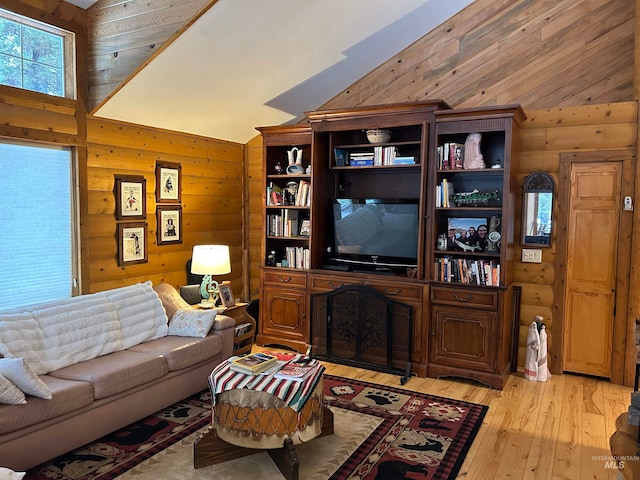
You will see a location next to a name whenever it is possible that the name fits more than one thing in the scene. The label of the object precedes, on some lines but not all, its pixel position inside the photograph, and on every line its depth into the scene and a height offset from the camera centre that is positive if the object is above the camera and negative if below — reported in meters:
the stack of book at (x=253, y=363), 2.95 -0.94
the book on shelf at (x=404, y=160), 4.51 +0.45
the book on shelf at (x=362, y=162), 4.73 +0.46
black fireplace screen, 4.48 -1.10
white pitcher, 5.13 +0.55
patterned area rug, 2.76 -1.46
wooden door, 4.25 -0.46
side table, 4.63 -1.17
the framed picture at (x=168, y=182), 4.84 +0.26
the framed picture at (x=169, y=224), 4.86 -0.16
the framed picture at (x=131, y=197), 4.41 +0.10
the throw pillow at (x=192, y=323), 3.93 -0.91
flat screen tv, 4.59 -0.20
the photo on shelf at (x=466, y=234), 4.39 -0.20
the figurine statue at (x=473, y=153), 4.22 +0.49
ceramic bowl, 4.67 +0.70
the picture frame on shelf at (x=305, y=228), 5.11 -0.20
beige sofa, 2.71 -1.02
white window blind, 3.62 -0.15
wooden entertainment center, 4.18 -0.12
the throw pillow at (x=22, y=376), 2.62 -0.90
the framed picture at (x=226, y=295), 4.62 -0.81
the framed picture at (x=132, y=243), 4.45 -0.33
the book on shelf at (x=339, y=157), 4.97 +0.53
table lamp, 4.60 -0.52
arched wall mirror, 4.39 +0.03
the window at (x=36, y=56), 3.56 +1.13
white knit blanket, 3.05 -0.81
